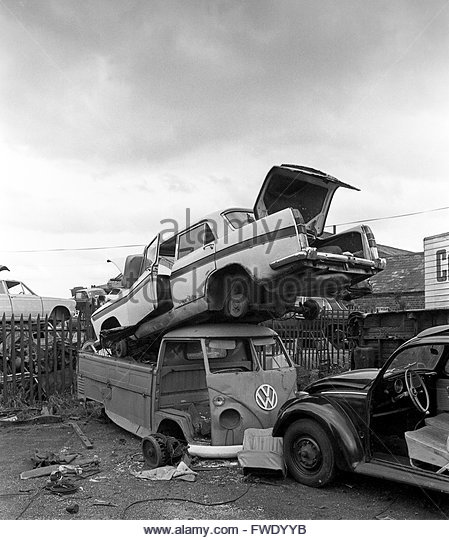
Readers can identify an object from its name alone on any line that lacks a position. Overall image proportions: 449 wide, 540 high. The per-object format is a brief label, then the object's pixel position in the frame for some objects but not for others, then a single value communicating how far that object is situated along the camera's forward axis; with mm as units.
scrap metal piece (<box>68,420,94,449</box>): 6238
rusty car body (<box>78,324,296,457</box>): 5281
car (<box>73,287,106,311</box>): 14182
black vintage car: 4051
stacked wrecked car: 5105
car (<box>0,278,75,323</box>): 12859
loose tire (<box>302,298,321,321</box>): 6486
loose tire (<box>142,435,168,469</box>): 5098
